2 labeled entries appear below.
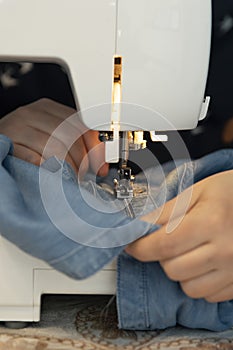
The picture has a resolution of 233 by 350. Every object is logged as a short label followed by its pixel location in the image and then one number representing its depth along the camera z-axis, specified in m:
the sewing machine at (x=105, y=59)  0.60
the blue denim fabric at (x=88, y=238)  0.57
